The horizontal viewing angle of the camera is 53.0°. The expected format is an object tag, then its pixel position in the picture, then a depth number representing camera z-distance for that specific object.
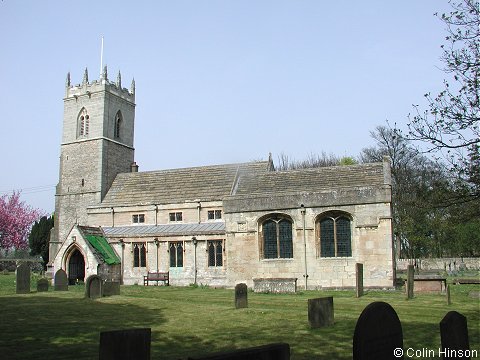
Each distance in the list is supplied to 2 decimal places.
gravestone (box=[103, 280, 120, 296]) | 21.12
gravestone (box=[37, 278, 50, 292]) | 24.25
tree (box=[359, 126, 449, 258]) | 41.96
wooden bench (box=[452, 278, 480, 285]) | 23.94
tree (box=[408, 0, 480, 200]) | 10.55
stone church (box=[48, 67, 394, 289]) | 25.66
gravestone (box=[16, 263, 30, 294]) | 22.50
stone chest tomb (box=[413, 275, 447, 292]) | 21.88
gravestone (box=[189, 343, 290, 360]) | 4.88
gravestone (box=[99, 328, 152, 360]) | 5.96
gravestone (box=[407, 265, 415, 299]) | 19.59
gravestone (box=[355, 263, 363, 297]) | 20.66
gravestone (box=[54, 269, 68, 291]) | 24.81
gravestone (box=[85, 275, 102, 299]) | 20.16
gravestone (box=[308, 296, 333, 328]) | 12.02
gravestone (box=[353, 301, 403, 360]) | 6.01
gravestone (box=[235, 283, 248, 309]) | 16.22
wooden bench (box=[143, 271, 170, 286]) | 30.44
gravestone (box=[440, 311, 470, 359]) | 6.77
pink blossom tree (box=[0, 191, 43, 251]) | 59.47
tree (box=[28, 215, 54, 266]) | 50.02
